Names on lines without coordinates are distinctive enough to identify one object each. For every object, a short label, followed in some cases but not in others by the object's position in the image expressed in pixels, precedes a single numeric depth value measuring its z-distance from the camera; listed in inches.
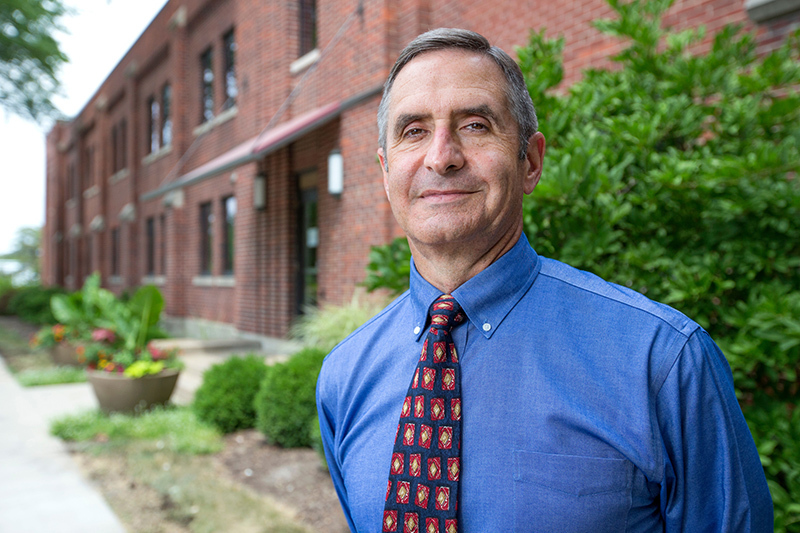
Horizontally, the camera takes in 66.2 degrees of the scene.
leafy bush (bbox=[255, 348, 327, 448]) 234.7
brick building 285.0
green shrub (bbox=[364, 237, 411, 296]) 130.8
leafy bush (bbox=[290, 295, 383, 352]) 261.3
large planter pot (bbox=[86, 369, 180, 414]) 303.6
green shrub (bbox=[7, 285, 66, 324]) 835.6
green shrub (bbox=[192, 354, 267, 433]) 271.1
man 48.4
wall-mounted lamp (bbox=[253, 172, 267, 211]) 455.2
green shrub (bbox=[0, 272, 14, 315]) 1081.1
